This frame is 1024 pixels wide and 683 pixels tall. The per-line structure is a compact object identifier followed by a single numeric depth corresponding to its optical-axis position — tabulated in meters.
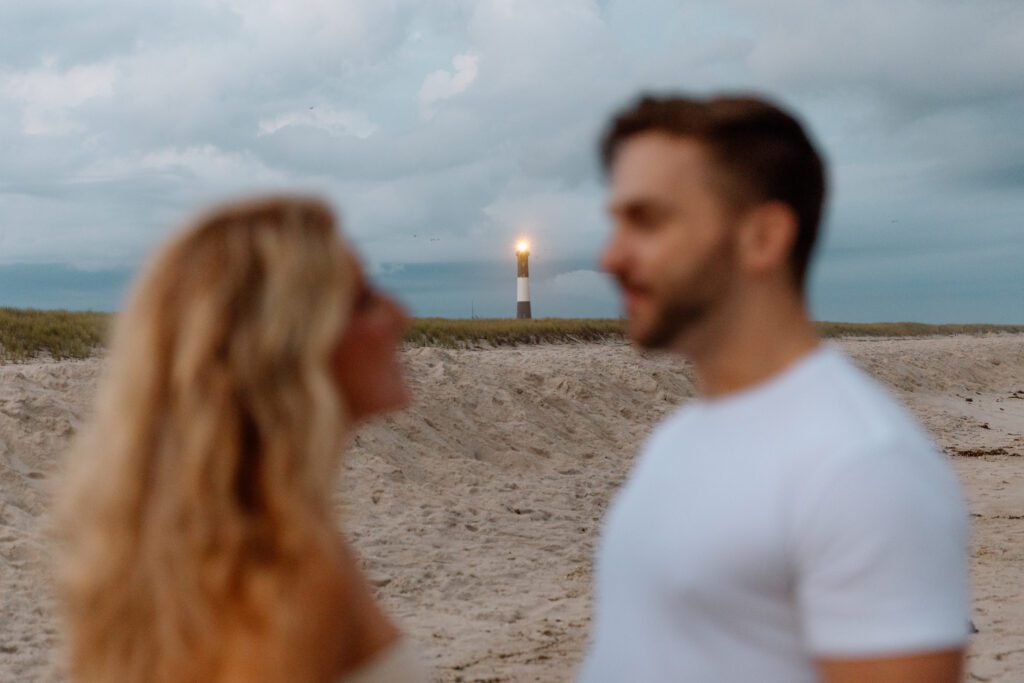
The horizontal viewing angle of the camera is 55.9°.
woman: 1.40
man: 1.41
